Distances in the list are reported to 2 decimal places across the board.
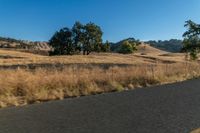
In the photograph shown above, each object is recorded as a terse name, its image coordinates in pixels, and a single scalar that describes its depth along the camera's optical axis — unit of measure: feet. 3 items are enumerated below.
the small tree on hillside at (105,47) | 100.75
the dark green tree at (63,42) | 99.13
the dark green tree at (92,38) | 97.31
